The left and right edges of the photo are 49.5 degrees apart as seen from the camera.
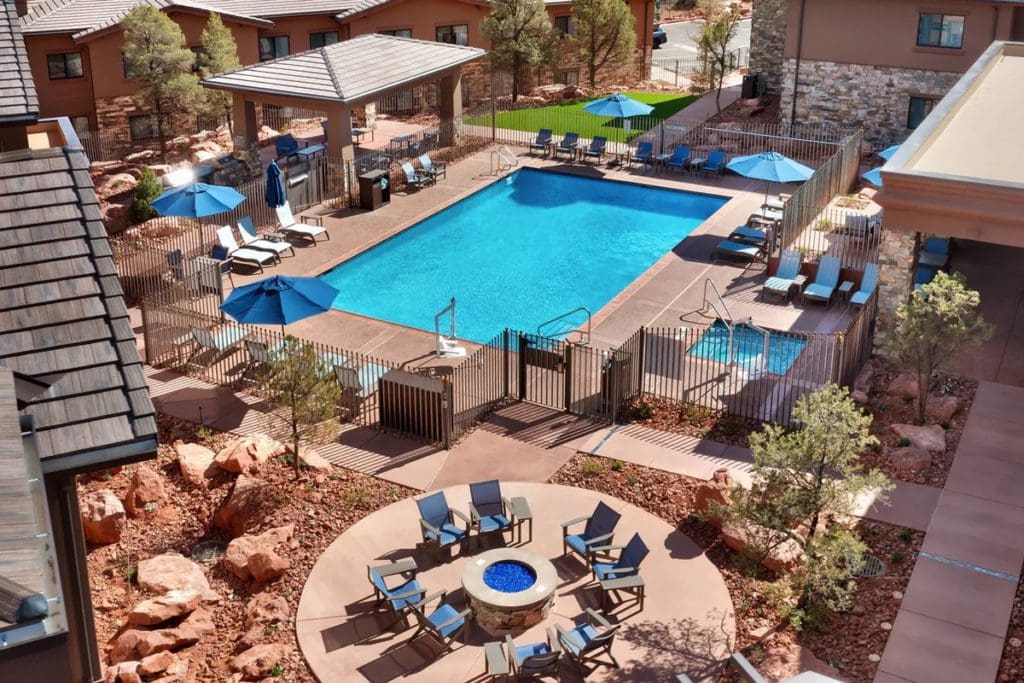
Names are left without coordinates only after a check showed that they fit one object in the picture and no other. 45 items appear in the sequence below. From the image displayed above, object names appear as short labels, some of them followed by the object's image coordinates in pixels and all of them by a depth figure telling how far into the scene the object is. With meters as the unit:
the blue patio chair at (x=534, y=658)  13.32
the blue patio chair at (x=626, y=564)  15.30
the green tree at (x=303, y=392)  18.16
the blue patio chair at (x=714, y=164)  35.17
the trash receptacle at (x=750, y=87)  43.25
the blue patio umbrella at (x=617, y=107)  35.81
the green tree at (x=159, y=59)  37.06
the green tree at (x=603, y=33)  44.09
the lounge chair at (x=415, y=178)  34.34
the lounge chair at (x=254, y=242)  28.66
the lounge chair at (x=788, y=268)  26.41
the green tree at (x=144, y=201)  31.67
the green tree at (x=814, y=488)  13.99
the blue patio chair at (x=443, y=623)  14.26
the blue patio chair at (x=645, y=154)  36.09
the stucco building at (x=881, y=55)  36.22
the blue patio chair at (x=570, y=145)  37.03
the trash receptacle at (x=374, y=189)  32.44
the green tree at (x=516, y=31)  43.22
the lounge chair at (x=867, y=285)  25.08
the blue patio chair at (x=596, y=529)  15.96
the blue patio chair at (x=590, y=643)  13.66
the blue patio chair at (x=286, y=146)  36.97
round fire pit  14.58
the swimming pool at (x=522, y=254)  27.84
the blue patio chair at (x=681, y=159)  35.59
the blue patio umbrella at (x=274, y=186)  29.19
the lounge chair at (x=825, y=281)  25.69
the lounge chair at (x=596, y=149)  36.47
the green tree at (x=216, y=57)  39.22
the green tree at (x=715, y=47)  42.62
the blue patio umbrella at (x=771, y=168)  29.20
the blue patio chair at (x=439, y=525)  16.20
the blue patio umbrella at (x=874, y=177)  28.15
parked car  63.03
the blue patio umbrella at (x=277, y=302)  20.89
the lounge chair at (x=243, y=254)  28.06
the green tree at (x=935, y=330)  19.33
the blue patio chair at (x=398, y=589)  14.68
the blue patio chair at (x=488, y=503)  16.78
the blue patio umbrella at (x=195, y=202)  26.80
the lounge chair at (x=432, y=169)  35.06
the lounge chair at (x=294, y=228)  30.08
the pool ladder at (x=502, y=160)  36.31
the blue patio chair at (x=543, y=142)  37.67
